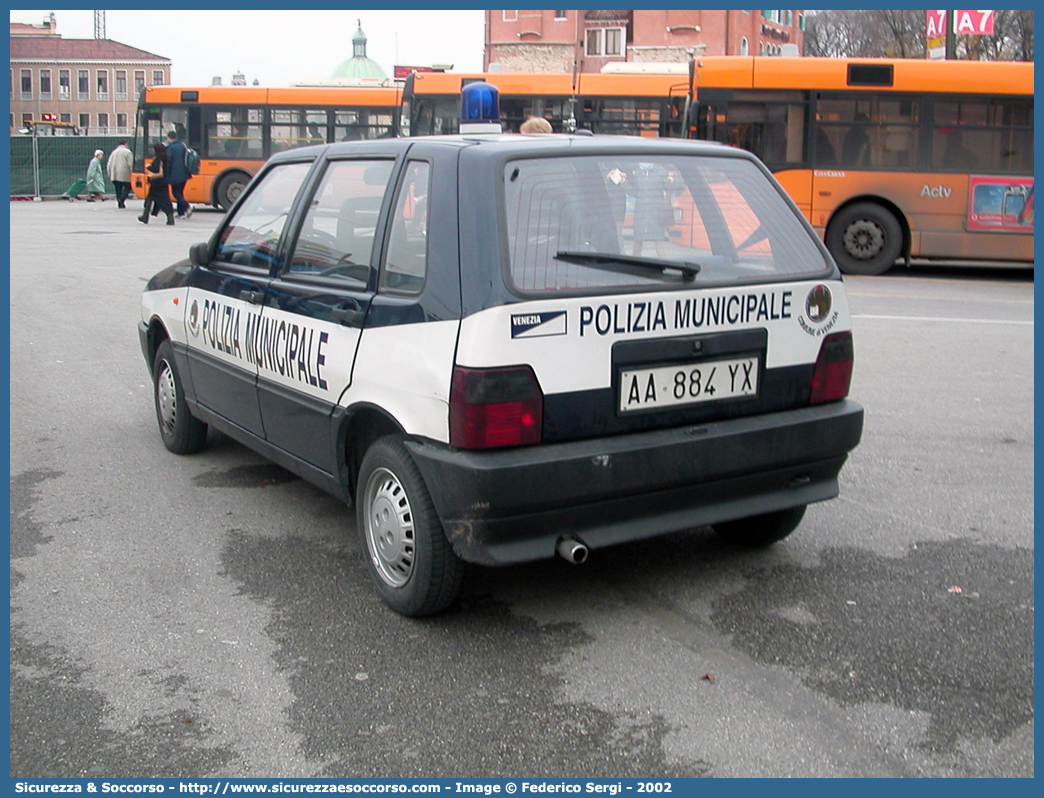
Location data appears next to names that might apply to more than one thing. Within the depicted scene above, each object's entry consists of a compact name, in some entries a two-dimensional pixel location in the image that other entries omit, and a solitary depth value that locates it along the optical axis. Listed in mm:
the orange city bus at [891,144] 15758
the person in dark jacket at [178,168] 23938
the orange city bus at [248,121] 28000
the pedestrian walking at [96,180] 36188
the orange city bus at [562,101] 21453
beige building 113375
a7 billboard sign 24578
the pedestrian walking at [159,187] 23855
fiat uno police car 3691
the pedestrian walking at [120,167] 29953
